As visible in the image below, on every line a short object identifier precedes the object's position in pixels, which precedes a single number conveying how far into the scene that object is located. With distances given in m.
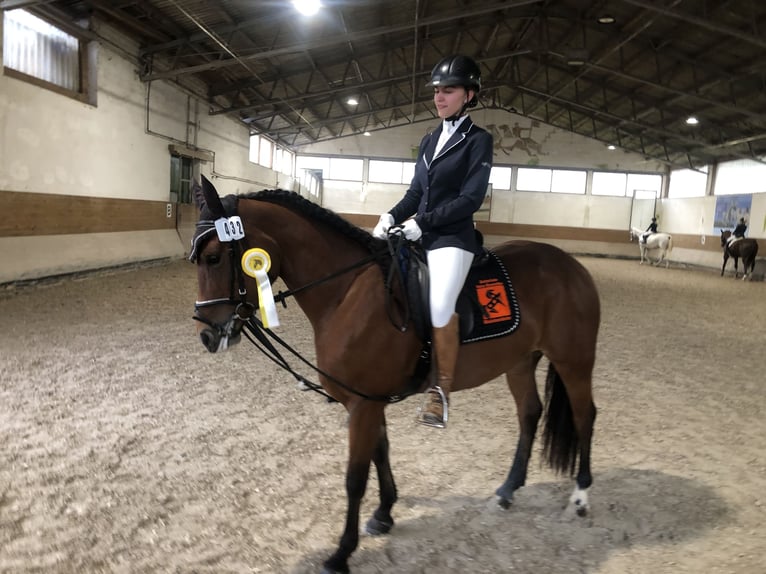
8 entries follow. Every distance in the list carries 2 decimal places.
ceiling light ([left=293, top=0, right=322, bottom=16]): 8.28
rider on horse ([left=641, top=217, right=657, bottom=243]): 20.88
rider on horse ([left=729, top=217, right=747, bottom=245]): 16.20
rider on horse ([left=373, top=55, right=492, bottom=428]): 2.17
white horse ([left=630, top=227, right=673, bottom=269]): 20.00
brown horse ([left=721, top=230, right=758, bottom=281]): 15.47
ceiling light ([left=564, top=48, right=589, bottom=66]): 13.34
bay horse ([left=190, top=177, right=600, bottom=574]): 1.94
